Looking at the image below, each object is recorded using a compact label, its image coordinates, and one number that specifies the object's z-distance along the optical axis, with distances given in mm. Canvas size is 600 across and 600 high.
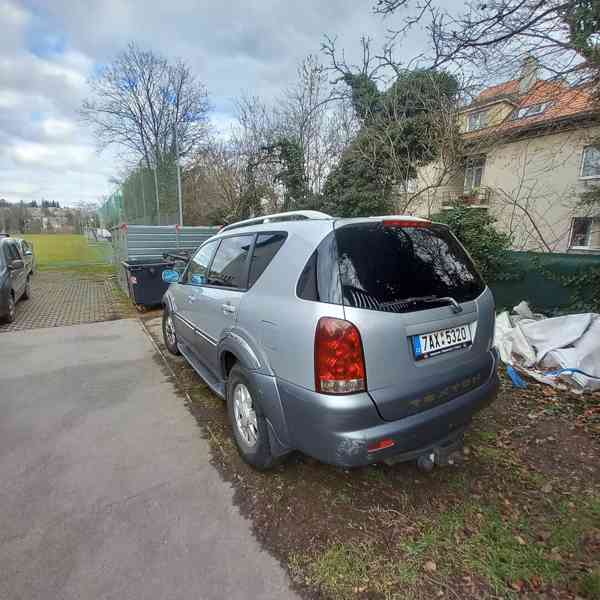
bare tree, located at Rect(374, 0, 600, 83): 4430
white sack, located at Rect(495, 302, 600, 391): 3555
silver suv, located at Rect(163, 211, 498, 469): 1678
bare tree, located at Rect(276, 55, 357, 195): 10156
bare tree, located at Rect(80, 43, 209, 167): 18453
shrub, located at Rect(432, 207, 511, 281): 5879
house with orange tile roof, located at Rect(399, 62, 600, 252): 5793
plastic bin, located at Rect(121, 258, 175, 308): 7207
